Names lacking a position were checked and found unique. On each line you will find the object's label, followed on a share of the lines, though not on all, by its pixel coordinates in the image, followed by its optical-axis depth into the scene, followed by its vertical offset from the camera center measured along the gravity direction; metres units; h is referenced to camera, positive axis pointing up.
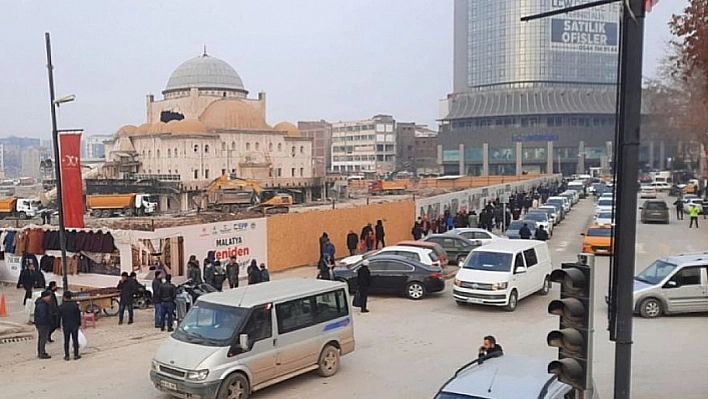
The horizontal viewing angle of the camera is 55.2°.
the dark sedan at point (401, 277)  19.03 -3.78
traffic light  4.77 -1.31
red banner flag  16.39 -0.73
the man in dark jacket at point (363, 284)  17.36 -3.59
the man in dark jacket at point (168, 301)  15.48 -3.57
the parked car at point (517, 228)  28.53 -3.70
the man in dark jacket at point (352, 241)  25.98 -3.71
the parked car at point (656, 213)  37.94 -4.00
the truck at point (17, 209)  45.44 -4.19
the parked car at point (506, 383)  6.92 -2.53
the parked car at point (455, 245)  24.53 -3.71
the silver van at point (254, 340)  9.84 -3.04
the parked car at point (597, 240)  24.91 -3.66
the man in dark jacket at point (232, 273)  18.89 -3.55
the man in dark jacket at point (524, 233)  27.19 -3.61
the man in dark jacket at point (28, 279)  19.70 -3.88
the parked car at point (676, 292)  15.84 -3.52
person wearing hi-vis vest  35.00 -3.70
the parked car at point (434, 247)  21.19 -3.28
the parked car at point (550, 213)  34.90 -3.71
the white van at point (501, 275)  17.11 -3.41
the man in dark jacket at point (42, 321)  13.34 -3.43
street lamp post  15.70 +0.29
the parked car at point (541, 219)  31.99 -3.66
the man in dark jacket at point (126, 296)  16.28 -3.60
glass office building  126.94 +9.55
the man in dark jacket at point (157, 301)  15.63 -3.59
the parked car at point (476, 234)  26.05 -3.51
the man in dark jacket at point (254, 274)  18.11 -3.44
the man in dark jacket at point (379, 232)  27.75 -3.61
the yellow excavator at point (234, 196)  39.91 -3.09
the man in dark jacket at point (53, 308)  13.64 -3.26
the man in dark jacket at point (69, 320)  12.87 -3.31
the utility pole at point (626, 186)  4.70 -0.31
